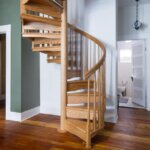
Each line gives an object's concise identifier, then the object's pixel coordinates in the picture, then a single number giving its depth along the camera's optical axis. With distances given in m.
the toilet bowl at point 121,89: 6.89
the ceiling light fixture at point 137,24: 4.69
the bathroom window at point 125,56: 7.21
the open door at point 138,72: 4.96
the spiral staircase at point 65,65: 2.78
